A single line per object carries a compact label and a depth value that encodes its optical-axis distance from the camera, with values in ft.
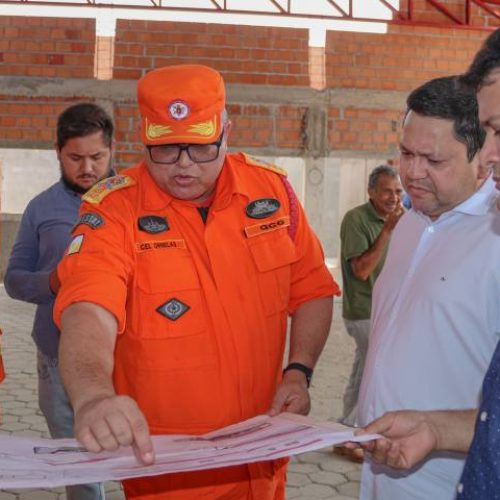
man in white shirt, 7.00
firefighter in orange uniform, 7.19
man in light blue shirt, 11.24
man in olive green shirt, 17.04
